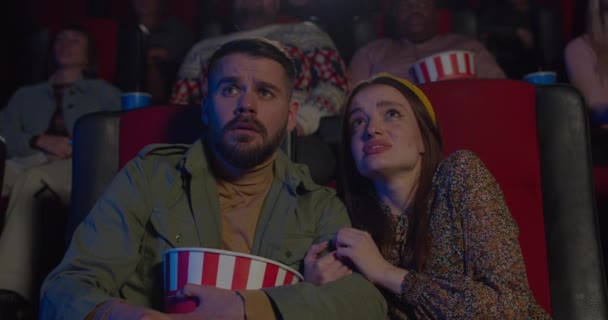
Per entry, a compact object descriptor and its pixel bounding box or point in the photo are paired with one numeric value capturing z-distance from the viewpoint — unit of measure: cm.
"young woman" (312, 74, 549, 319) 106
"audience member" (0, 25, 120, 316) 171
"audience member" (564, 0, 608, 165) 195
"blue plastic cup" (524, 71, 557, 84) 162
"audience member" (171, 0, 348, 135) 208
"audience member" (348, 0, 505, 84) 250
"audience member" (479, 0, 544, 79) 266
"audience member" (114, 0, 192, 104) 263
